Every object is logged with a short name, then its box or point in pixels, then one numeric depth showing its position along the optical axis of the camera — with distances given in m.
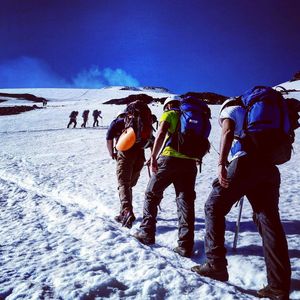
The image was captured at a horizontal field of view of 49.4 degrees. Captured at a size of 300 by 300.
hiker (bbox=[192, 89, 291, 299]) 2.70
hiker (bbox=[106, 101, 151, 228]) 4.61
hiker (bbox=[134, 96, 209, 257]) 3.71
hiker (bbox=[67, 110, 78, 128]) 24.71
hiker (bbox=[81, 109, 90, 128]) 25.88
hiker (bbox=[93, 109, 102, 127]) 26.13
